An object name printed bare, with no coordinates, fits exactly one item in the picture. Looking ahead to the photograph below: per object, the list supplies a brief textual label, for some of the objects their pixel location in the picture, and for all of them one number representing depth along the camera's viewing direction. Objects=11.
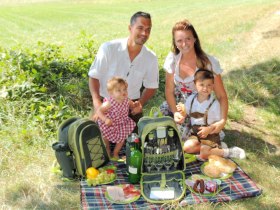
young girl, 3.59
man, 3.68
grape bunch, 3.15
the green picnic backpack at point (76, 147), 3.21
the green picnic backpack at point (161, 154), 3.12
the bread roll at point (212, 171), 3.25
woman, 3.62
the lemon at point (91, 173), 3.20
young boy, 3.56
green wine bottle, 3.18
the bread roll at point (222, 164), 3.30
